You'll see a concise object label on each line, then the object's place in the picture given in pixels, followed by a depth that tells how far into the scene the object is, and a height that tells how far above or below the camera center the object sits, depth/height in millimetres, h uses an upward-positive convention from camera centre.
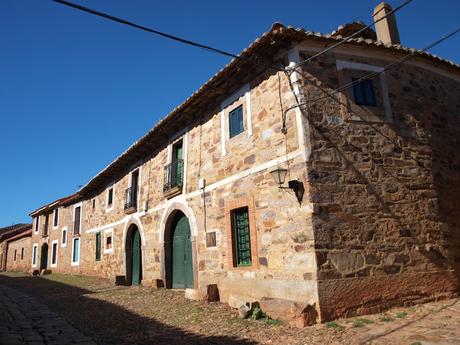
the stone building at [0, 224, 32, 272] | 28922 +2015
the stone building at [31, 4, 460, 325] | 6270 +1509
